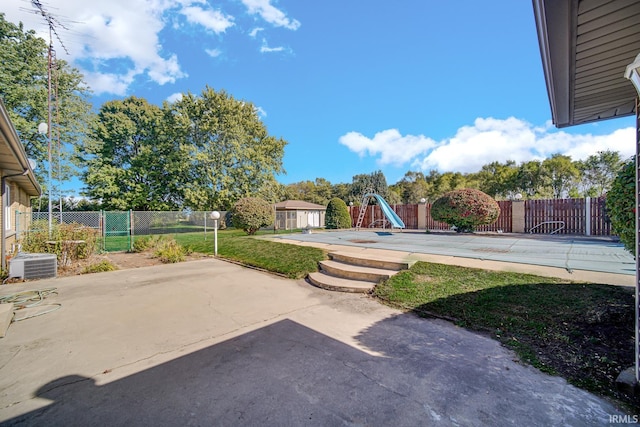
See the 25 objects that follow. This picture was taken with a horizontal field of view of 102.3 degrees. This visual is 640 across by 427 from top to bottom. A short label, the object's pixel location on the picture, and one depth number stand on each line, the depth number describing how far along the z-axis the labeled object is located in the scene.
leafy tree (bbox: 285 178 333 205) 39.75
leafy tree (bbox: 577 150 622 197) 21.70
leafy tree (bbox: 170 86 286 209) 20.97
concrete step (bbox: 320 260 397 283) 5.21
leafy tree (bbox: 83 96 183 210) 20.46
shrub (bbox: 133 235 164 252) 10.39
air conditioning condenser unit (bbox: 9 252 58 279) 5.82
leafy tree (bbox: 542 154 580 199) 22.52
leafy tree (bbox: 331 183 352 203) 37.61
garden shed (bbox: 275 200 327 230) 23.03
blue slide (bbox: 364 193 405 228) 15.52
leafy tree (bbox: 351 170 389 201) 34.78
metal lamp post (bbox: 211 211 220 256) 9.38
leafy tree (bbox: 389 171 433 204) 34.06
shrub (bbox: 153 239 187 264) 8.30
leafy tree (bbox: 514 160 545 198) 23.77
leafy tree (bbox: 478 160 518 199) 25.63
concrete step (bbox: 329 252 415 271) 5.48
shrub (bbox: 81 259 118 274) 6.88
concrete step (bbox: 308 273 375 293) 4.91
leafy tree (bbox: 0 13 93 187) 15.05
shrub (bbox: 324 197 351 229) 18.19
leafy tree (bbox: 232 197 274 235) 13.88
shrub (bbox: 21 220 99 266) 7.34
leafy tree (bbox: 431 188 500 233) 12.33
